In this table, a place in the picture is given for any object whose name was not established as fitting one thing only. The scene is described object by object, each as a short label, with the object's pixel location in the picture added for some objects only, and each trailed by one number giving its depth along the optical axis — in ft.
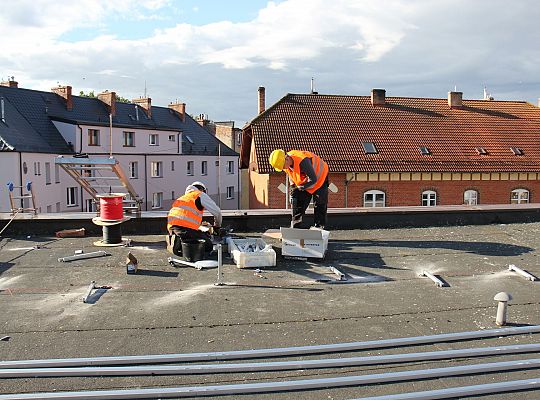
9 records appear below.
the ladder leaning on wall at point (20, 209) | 36.94
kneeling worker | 29.71
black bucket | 28.22
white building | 124.06
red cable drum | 32.73
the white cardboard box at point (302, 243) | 29.07
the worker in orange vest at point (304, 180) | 33.47
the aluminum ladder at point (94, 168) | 32.73
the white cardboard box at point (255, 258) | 27.45
